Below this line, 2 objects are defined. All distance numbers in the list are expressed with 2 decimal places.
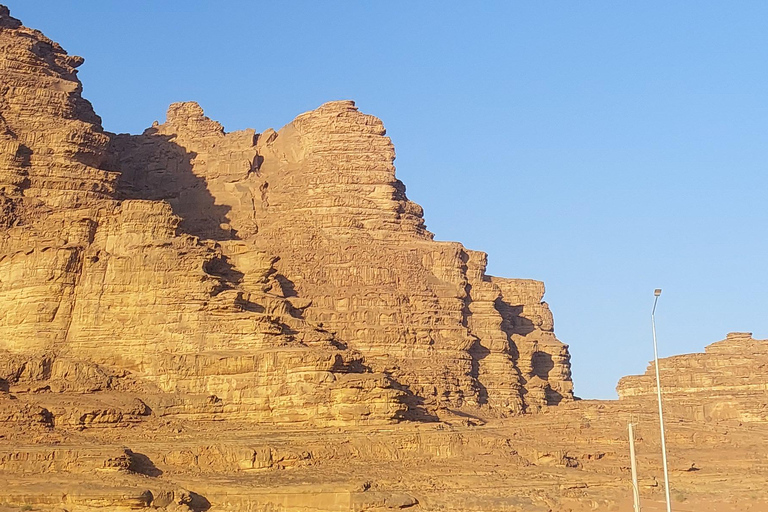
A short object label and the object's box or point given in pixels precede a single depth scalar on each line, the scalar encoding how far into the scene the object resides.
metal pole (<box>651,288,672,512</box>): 56.09
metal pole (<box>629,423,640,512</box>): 56.03
